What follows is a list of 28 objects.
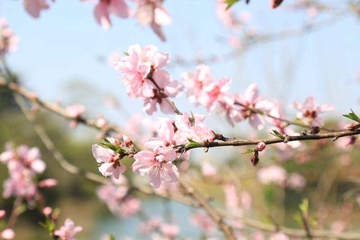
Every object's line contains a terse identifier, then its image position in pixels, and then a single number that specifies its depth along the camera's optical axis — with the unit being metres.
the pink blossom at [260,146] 0.46
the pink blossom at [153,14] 0.53
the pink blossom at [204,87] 0.61
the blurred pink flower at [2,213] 0.64
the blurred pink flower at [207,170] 2.33
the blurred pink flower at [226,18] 3.66
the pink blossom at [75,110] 0.83
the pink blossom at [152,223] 2.31
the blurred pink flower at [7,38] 0.99
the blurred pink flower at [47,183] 0.91
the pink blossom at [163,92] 0.55
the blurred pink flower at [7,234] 0.70
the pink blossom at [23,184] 0.94
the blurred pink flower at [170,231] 2.41
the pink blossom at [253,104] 0.63
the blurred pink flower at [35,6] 0.52
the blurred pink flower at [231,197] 3.21
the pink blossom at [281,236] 0.90
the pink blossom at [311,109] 0.62
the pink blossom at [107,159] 0.49
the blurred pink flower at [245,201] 4.15
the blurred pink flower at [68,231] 0.60
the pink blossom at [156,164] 0.48
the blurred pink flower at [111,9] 0.54
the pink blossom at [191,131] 0.48
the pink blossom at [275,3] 0.47
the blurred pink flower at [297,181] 4.55
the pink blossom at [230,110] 0.62
